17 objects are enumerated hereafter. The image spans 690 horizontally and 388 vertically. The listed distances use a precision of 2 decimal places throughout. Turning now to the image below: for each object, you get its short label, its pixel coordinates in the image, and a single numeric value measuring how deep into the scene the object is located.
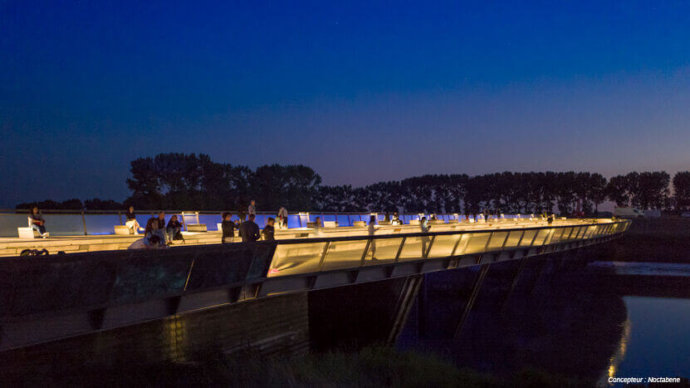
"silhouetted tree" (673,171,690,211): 144.25
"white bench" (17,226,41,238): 19.41
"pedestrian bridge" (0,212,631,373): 8.54
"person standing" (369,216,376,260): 17.08
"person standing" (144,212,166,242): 14.25
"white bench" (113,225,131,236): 22.78
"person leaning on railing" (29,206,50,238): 18.78
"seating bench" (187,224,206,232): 27.62
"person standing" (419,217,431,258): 19.95
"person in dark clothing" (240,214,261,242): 14.65
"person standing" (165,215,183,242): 18.45
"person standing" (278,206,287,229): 29.98
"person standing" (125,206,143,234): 22.14
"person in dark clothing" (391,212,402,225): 41.50
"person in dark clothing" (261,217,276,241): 17.00
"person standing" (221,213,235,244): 17.47
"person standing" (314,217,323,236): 27.69
